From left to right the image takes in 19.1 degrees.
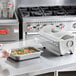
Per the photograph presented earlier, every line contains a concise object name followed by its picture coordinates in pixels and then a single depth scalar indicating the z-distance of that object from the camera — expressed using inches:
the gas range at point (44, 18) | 155.1
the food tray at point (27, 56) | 82.9
